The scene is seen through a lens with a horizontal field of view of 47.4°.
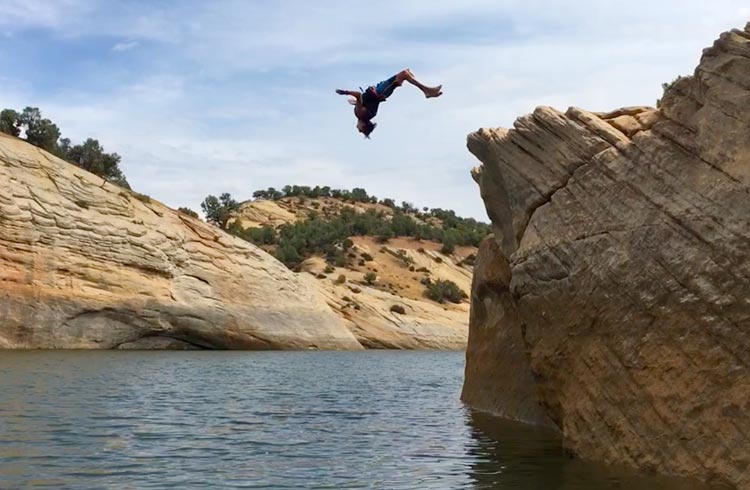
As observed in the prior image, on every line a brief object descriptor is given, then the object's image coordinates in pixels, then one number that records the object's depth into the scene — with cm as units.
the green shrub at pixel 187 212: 5672
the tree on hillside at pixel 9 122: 5303
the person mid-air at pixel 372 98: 1459
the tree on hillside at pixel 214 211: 8462
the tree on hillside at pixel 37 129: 5412
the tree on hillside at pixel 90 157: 5956
